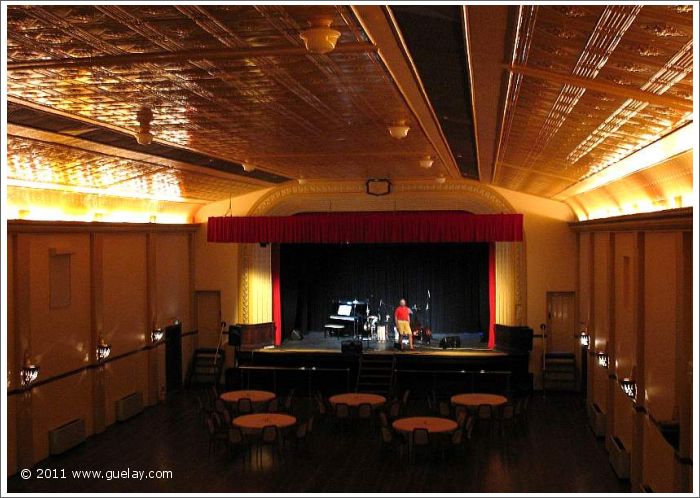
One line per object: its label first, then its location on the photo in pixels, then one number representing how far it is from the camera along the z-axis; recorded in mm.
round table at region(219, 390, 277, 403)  17734
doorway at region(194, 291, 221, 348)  23641
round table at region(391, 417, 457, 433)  15031
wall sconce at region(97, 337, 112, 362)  17500
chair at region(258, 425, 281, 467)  14656
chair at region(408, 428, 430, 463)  14625
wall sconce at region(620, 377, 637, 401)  12469
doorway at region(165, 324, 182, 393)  22016
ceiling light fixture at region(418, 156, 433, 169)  15963
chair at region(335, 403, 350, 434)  17016
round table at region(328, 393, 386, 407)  17375
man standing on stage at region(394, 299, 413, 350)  22453
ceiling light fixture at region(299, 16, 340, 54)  6219
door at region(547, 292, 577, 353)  22156
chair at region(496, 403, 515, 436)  16781
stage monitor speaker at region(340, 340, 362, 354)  21422
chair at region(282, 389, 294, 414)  17791
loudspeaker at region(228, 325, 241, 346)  22266
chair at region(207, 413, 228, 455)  15375
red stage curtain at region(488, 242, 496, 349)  22453
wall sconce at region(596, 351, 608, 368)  15759
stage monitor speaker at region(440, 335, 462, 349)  22250
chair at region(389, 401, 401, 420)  16703
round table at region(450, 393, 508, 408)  17109
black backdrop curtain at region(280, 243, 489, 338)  26312
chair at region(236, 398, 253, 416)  17562
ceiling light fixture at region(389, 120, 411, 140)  11078
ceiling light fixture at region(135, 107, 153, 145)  10484
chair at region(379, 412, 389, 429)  15384
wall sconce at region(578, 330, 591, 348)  18695
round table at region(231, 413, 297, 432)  15133
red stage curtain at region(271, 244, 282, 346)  23484
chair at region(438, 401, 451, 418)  17078
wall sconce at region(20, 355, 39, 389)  14211
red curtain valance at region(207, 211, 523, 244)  19188
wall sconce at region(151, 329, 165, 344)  20328
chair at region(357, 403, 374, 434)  17109
